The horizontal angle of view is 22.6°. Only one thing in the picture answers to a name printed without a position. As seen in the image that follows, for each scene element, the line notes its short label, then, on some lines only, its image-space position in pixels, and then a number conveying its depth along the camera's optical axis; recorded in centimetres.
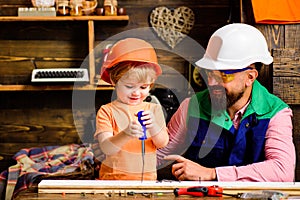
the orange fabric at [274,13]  351
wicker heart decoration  510
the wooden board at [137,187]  227
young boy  243
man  274
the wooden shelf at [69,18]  483
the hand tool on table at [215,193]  219
